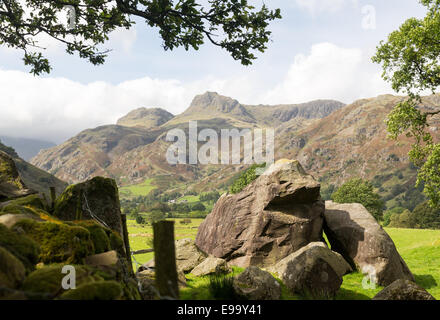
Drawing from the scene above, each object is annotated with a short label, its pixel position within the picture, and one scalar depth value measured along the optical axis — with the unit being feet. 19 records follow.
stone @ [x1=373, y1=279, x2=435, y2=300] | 32.89
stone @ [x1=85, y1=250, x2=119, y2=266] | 24.69
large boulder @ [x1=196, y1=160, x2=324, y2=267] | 69.92
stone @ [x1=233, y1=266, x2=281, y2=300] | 35.88
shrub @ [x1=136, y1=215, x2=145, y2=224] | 486.38
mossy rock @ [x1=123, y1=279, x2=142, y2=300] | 22.35
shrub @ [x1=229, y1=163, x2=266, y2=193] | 168.96
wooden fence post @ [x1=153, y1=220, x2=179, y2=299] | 20.59
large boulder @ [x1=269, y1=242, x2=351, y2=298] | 44.65
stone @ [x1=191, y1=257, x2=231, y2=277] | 55.06
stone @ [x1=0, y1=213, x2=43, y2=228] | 23.03
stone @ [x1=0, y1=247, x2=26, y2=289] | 17.89
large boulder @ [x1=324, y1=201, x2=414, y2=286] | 61.82
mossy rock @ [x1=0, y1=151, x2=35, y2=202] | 42.37
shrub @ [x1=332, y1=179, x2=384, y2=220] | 233.96
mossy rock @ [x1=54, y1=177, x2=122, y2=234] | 37.50
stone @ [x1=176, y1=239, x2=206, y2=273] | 59.96
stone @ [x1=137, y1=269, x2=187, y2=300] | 27.13
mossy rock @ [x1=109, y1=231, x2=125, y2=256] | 32.53
